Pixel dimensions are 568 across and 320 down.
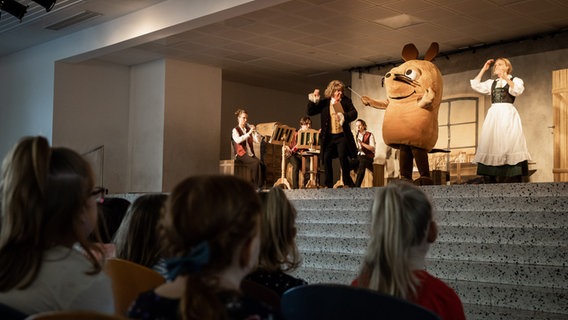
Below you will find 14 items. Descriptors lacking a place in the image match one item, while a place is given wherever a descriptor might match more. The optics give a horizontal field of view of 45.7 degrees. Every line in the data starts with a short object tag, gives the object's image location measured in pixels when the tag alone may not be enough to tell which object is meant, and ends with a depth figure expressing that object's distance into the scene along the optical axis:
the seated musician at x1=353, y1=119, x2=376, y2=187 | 10.53
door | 8.34
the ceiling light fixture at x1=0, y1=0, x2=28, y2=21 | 7.94
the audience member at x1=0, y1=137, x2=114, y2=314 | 1.49
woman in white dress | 7.34
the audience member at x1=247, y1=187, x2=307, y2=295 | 2.14
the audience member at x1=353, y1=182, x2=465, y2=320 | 1.75
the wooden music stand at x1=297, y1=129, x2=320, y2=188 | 9.57
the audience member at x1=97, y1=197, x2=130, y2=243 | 3.55
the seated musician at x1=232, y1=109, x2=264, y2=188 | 10.96
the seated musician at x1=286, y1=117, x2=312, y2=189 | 10.14
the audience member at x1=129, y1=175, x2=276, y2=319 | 1.18
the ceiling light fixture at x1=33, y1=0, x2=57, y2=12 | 7.65
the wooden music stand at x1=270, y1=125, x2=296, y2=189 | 10.69
